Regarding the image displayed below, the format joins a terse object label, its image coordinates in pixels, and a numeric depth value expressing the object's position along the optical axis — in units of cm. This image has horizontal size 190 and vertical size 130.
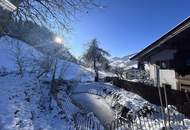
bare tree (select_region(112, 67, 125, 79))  1712
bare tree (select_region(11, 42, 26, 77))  895
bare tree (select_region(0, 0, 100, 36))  352
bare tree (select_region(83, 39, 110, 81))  1884
